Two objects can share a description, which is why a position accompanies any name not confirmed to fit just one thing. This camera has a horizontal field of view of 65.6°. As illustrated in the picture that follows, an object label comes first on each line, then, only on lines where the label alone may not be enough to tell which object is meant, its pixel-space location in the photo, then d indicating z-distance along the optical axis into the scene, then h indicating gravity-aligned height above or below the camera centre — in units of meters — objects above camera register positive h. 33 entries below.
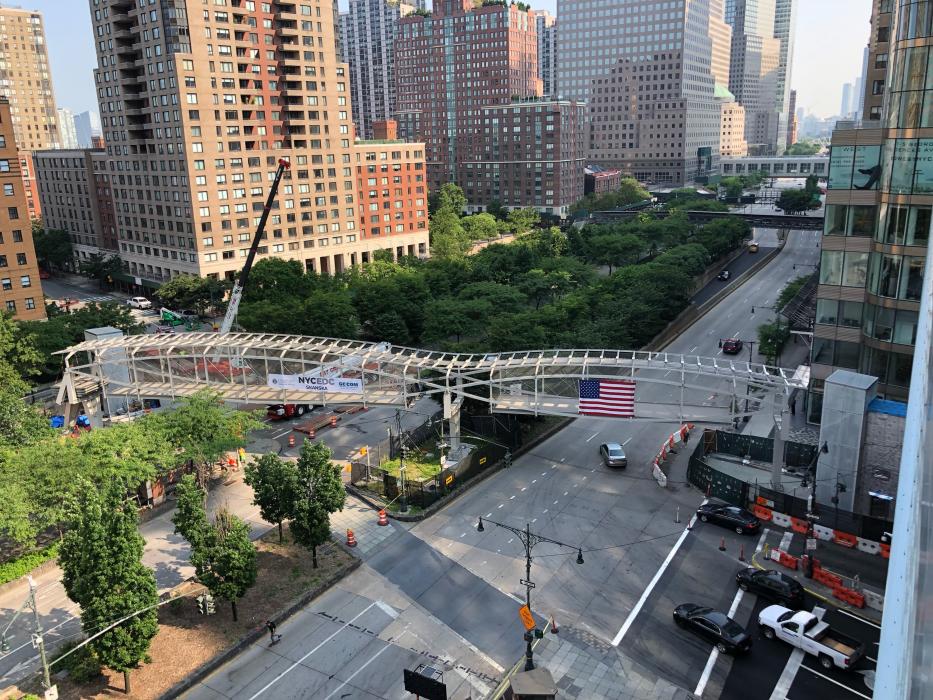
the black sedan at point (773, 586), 33.44 -19.94
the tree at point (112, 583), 27.89 -15.72
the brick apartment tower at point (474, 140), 196.38 +4.82
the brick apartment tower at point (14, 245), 77.69 -7.74
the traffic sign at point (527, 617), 29.42 -18.09
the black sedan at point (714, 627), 30.39 -19.86
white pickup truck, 29.12 -19.67
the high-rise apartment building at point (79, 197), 131.88 -5.06
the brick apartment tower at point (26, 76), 186.62 +24.44
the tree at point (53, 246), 139.25 -14.10
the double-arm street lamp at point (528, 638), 28.58 -18.42
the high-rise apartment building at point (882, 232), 45.41 -5.71
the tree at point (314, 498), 36.00 -16.32
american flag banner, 45.88 -14.98
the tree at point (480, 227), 147.62 -13.75
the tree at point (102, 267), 122.44 -16.22
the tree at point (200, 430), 44.28 -15.88
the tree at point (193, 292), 101.06 -17.03
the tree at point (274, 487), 37.03 -16.17
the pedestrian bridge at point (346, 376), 46.93 -15.09
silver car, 49.03 -19.88
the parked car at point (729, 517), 40.12 -19.95
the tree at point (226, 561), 31.86 -16.97
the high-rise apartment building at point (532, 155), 182.25 +0.32
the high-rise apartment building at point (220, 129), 103.62 +5.40
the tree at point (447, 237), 123.97 -13.86
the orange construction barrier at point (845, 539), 38.00 -20.01
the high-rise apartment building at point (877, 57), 77.19 +9.76
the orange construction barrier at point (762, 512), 41.56 -20.24
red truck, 60.91 -20.31
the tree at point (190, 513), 32.53 -15.35
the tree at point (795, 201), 159.62 -11.18
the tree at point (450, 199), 173.25 -9.43
